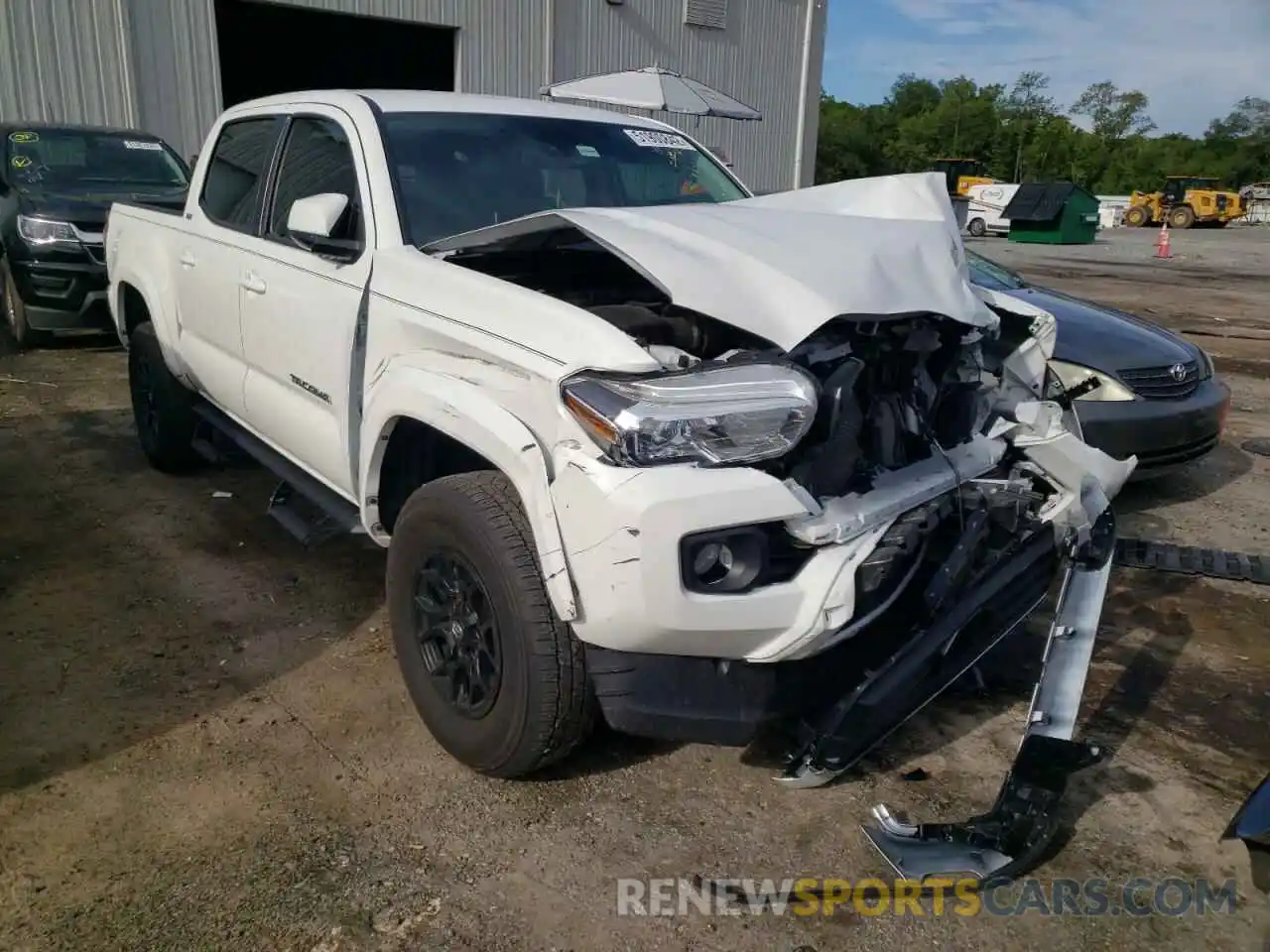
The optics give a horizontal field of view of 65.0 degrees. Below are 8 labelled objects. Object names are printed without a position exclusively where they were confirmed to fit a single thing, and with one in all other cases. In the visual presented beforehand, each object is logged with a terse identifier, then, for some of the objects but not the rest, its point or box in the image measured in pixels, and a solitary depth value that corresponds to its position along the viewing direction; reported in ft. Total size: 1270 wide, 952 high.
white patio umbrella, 36.86
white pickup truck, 7.27
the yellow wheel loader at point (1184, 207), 136.26
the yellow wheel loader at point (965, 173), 114.83
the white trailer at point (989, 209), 105.19
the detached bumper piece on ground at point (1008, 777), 7.93
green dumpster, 91.71
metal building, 38.70
